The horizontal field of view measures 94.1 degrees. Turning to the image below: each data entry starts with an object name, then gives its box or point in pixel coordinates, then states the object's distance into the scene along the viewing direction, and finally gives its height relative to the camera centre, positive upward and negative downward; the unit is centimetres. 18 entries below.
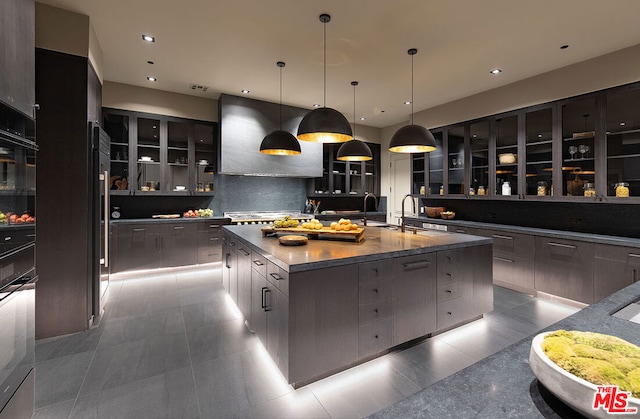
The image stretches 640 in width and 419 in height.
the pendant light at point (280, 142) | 339 +76
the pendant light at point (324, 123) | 265 +77
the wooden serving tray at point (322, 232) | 278 -23
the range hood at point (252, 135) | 520 +130
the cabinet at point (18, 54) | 132 +75
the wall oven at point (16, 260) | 132 -25
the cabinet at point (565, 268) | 343 -73
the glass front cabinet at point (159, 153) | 482 +95
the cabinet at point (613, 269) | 309 -65
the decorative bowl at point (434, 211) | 566 -5
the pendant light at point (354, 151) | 407 +79
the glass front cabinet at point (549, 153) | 341 +79
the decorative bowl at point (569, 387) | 51 -33
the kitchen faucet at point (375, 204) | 743 +11
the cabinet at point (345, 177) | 671 +75
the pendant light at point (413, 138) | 310 +74
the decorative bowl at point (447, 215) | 546 -12
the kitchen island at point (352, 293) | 198 -67
